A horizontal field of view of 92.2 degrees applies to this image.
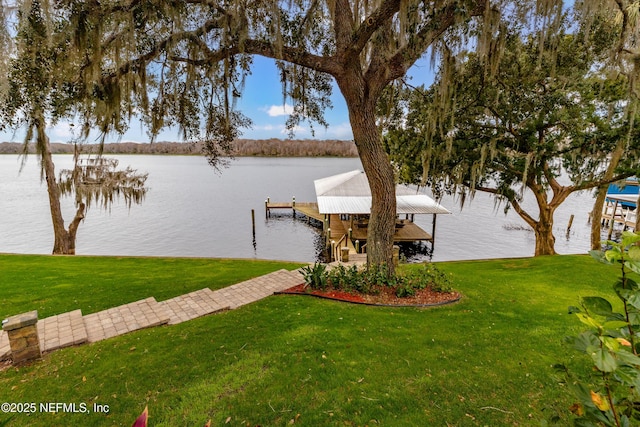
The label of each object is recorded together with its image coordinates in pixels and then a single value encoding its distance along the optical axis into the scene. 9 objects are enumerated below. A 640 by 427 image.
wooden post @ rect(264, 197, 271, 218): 27.73
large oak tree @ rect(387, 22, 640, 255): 8.61
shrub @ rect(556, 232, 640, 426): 0.93
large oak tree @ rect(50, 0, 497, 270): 4.77
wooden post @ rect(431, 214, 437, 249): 18.47
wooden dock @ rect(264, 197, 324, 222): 26.40
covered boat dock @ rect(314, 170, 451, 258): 16.11
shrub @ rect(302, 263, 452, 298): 6.42
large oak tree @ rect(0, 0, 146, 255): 4.13
